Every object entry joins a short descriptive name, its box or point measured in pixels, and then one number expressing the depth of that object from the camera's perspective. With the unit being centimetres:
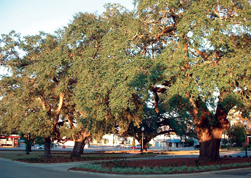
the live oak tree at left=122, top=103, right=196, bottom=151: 4078
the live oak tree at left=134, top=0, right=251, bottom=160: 1608
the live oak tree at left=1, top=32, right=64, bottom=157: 2588
